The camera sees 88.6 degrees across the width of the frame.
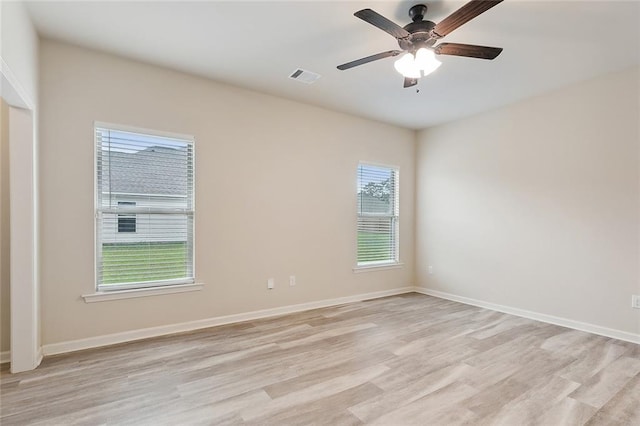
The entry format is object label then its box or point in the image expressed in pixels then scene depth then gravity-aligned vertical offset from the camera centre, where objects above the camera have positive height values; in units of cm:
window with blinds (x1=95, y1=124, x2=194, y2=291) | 319 +2
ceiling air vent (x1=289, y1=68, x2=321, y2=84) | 352 +147
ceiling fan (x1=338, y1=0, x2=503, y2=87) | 215 +124
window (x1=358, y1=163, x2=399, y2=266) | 510 -8
